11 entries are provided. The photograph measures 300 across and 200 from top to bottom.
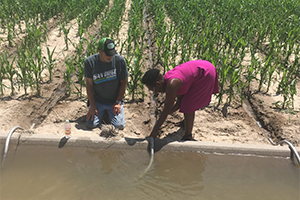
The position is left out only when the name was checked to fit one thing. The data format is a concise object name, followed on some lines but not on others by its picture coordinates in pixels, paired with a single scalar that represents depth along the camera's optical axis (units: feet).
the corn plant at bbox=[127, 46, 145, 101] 13.68
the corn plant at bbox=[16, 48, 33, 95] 13.53
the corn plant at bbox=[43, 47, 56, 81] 14.71
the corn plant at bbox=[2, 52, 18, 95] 13.41
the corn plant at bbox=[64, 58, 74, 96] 13.81
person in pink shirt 9.02
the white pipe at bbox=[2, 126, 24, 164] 9.61
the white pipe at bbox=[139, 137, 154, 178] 9.20
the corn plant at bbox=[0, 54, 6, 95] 13.48
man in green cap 11.38
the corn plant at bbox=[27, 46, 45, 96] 13.70
